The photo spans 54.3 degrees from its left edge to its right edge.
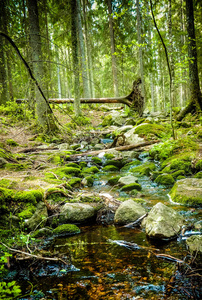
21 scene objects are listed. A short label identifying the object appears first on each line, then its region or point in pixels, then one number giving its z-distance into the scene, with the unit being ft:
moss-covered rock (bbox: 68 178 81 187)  17.37
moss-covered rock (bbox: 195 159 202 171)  18.47
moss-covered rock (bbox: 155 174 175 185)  17.98
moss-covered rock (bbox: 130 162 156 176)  21.20
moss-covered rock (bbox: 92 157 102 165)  26.04
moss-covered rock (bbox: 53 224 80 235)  10.94
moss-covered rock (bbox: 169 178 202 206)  13.41
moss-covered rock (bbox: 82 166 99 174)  22.66
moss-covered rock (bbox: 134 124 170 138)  30.94
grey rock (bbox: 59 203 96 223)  12.25
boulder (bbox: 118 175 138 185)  18.30
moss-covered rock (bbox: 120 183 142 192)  17.23
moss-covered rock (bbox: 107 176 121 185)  19.21
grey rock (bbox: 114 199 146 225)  11.83
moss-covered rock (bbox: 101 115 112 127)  46.37
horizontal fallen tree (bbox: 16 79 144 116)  45.70
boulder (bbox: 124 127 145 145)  30.96
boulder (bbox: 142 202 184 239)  9.78
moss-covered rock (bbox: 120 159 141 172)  24.17
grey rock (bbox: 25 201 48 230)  10.31
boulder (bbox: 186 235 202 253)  8.01
